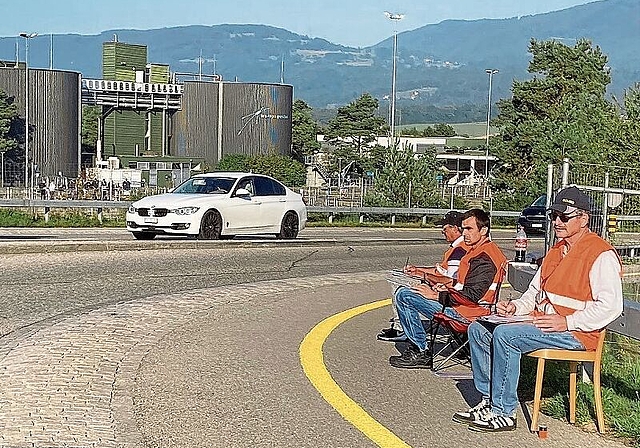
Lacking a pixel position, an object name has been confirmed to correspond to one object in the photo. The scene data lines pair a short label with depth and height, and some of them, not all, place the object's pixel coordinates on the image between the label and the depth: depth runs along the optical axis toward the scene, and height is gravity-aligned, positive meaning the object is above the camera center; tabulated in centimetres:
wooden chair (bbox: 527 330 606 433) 680 -124
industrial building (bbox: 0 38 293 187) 7381 +314
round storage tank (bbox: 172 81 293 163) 8031 +282
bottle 1084 -85
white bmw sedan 2119 -108
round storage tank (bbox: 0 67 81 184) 7250 +265
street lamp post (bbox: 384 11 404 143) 6706 +493
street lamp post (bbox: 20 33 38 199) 6130 +391
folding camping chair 828 -128
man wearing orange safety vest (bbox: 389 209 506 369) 842 -105
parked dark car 3478 -183
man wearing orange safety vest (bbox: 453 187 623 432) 680 -99
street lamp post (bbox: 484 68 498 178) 8071 +485
